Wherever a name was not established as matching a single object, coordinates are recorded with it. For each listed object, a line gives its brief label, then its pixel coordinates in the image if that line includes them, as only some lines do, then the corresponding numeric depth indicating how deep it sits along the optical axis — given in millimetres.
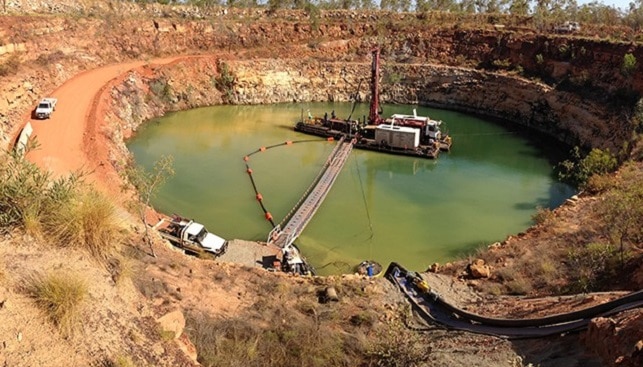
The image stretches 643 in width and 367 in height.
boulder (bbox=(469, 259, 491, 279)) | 15055
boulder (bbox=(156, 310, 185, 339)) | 8234
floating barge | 31312
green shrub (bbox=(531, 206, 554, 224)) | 19105
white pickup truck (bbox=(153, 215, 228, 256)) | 16656
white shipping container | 31141
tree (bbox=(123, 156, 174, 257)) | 13046
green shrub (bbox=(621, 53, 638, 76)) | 32344
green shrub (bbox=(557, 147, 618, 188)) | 24359
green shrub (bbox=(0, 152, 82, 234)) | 8148
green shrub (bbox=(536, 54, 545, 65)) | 41312
